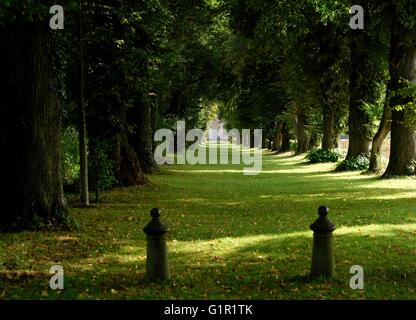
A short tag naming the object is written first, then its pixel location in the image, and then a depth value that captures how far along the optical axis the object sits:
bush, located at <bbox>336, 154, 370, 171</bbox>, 30.47
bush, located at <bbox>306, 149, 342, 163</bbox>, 39.78
